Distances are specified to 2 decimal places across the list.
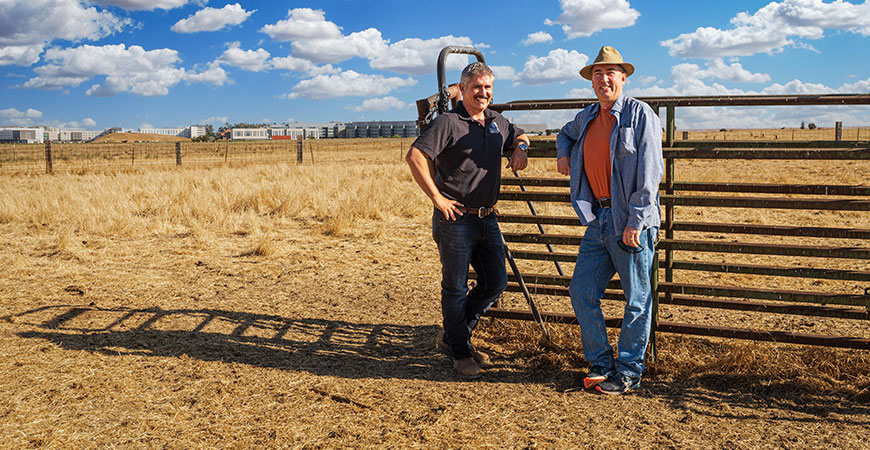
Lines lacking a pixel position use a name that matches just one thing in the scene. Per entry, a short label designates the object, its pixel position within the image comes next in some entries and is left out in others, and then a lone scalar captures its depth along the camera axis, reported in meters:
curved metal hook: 5.04
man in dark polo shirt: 4.25
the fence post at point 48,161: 25.60
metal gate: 4.29
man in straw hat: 3.77
